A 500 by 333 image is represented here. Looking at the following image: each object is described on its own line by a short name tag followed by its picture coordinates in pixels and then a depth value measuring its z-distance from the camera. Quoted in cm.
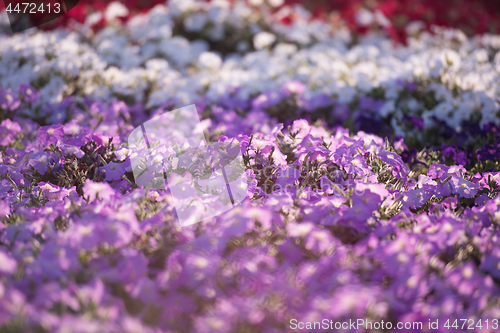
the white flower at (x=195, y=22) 610
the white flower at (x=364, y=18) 696
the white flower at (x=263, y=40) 569
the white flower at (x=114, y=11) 621
